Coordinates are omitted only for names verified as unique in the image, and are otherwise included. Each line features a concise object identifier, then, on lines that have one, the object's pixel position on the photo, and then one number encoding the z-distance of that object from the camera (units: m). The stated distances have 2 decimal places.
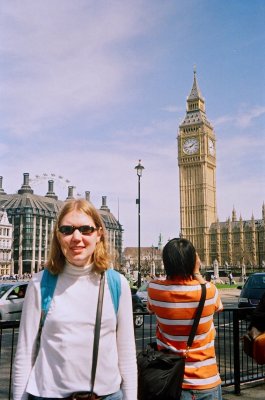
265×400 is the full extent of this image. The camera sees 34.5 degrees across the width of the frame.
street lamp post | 25.33
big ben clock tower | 120.56
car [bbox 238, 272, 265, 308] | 14.05
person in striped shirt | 3.11
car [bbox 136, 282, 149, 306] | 19.70
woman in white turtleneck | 2.38
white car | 14.78
